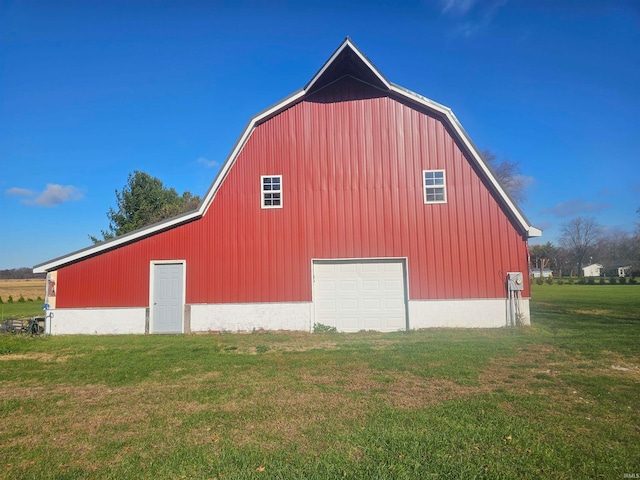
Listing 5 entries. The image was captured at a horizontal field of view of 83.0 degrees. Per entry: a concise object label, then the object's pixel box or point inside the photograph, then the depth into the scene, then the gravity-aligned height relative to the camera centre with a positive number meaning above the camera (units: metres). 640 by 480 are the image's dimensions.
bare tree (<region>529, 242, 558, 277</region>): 83.00 +4.68
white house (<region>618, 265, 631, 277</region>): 78.06 +0.25
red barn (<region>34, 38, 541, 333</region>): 11.59 +1.09
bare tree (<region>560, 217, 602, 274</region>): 83.75 +5.83
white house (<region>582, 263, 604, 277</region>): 87.82 +0.50
